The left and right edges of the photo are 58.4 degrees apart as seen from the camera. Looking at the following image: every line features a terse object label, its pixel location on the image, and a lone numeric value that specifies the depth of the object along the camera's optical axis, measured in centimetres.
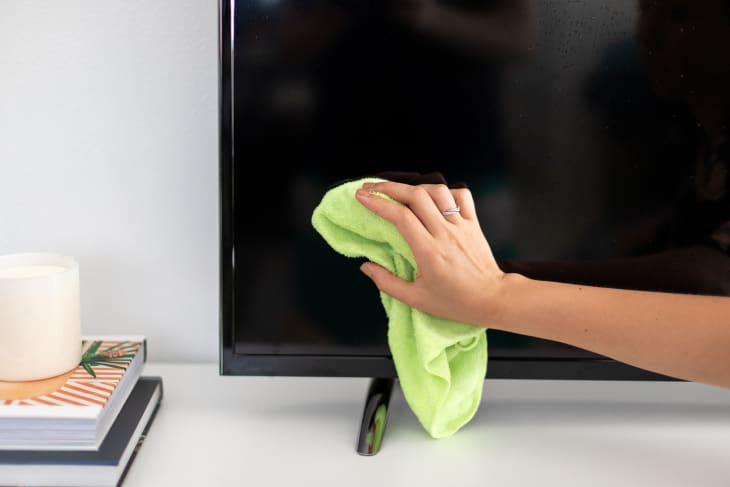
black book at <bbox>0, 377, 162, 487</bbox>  62
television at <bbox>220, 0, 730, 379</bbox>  74
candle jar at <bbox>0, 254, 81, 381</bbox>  68
